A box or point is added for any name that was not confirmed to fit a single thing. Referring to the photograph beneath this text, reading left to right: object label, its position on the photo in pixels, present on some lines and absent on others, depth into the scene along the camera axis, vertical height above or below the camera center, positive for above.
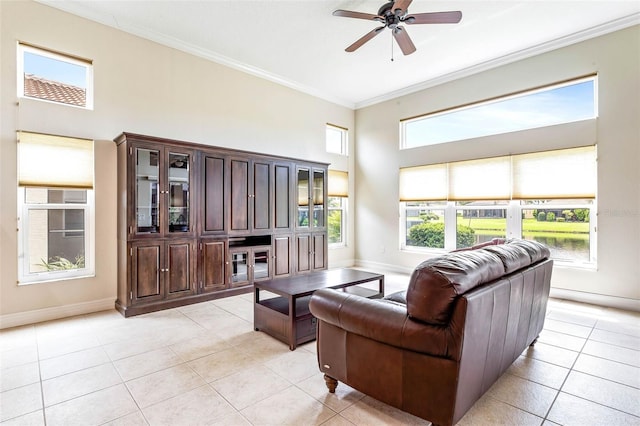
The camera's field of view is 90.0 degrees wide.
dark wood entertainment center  3.72 -0.10
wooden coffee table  2.87 -0.91
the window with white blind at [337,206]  6.59 +0.16
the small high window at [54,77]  3.48 +1.57
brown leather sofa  1.57 -0.66
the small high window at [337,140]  6.76 +1.59
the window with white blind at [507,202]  4.27 +0.17
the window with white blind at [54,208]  3.43 +0.07
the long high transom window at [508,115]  4.31 +1.53
